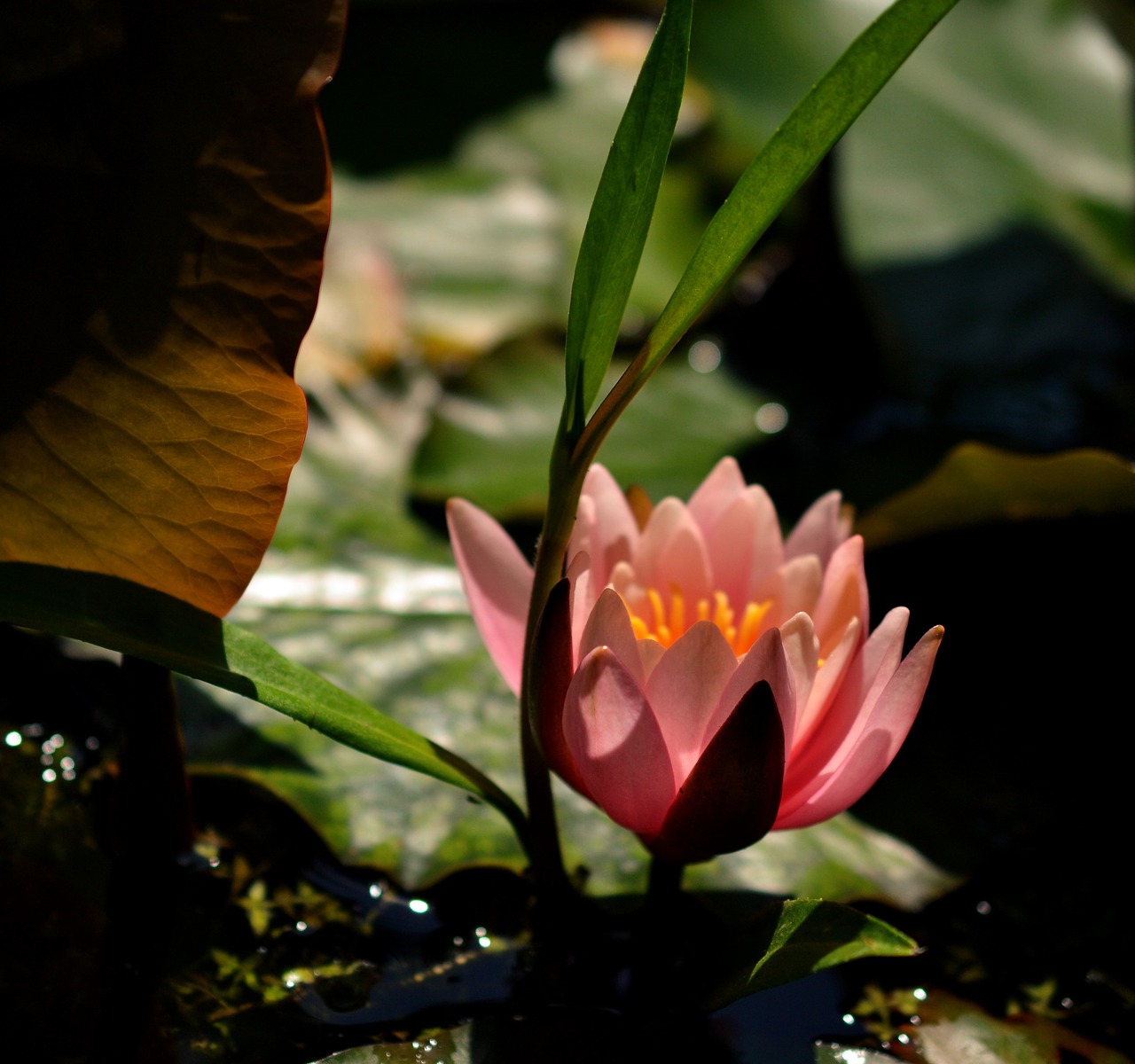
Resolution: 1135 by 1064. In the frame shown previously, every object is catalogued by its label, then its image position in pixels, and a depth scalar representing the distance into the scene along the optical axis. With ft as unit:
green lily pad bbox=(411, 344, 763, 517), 2.84
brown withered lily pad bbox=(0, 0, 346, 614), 2.21
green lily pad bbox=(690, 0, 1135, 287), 3.50
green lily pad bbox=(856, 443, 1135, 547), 2.49
